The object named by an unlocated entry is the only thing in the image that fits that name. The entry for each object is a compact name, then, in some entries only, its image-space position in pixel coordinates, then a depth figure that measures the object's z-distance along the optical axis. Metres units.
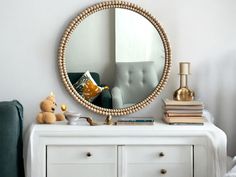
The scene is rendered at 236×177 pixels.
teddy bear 2.64
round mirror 2.85
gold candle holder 2.77
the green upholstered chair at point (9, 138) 2.49
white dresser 2.52
